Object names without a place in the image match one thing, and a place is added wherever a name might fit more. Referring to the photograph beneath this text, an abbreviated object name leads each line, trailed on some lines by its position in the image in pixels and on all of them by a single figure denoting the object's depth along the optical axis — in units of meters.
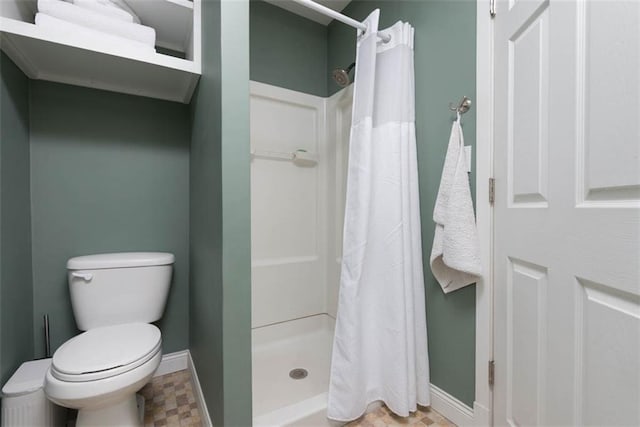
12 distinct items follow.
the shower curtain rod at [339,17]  1.15
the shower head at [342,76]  1.66
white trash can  1.07
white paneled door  0.64
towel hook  1.18
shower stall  1.92
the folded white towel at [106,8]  1.17
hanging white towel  1.10
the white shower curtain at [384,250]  1.25
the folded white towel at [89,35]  1.08
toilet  0.98
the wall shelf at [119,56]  1.09
